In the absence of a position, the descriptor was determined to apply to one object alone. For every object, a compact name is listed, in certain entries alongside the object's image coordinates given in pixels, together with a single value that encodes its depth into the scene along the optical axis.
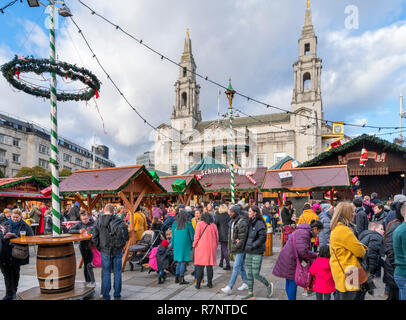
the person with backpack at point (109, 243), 5.43
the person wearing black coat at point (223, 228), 8.20
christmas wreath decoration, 5.27
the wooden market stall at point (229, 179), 24.80
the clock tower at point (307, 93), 44.72
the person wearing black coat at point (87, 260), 6.24
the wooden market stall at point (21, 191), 18.48
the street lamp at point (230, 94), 12.07
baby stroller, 7.86
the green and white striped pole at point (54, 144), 5.37
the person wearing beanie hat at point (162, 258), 6.81
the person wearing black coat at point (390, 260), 4.54
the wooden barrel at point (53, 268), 4.85
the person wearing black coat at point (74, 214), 13.48
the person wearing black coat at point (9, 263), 5.45
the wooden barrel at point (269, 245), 9.78
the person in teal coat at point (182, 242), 6.68
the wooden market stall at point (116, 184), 8.32
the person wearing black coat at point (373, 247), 4.49
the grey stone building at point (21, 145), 44.31
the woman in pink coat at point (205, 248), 6.15
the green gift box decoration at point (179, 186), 14.09
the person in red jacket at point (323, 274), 4.20
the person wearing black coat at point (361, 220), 7.76
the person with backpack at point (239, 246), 5.62
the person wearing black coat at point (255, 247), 5.41
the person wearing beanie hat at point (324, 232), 6.06
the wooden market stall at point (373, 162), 18.44
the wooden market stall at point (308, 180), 10.59
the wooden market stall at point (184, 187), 14.27
